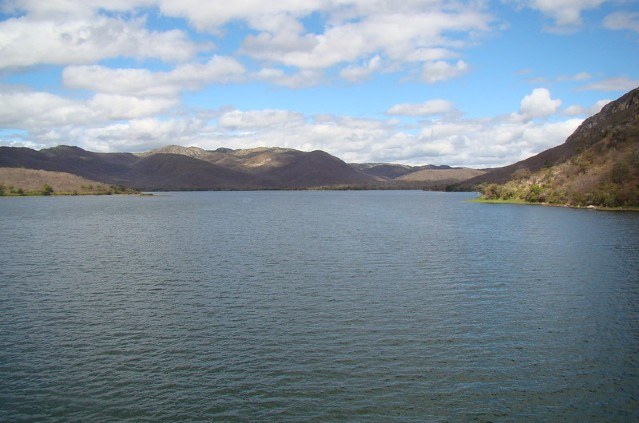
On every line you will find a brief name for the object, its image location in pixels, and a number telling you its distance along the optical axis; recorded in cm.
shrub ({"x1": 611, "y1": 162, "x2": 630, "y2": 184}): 14688
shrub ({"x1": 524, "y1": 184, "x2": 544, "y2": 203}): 17562
